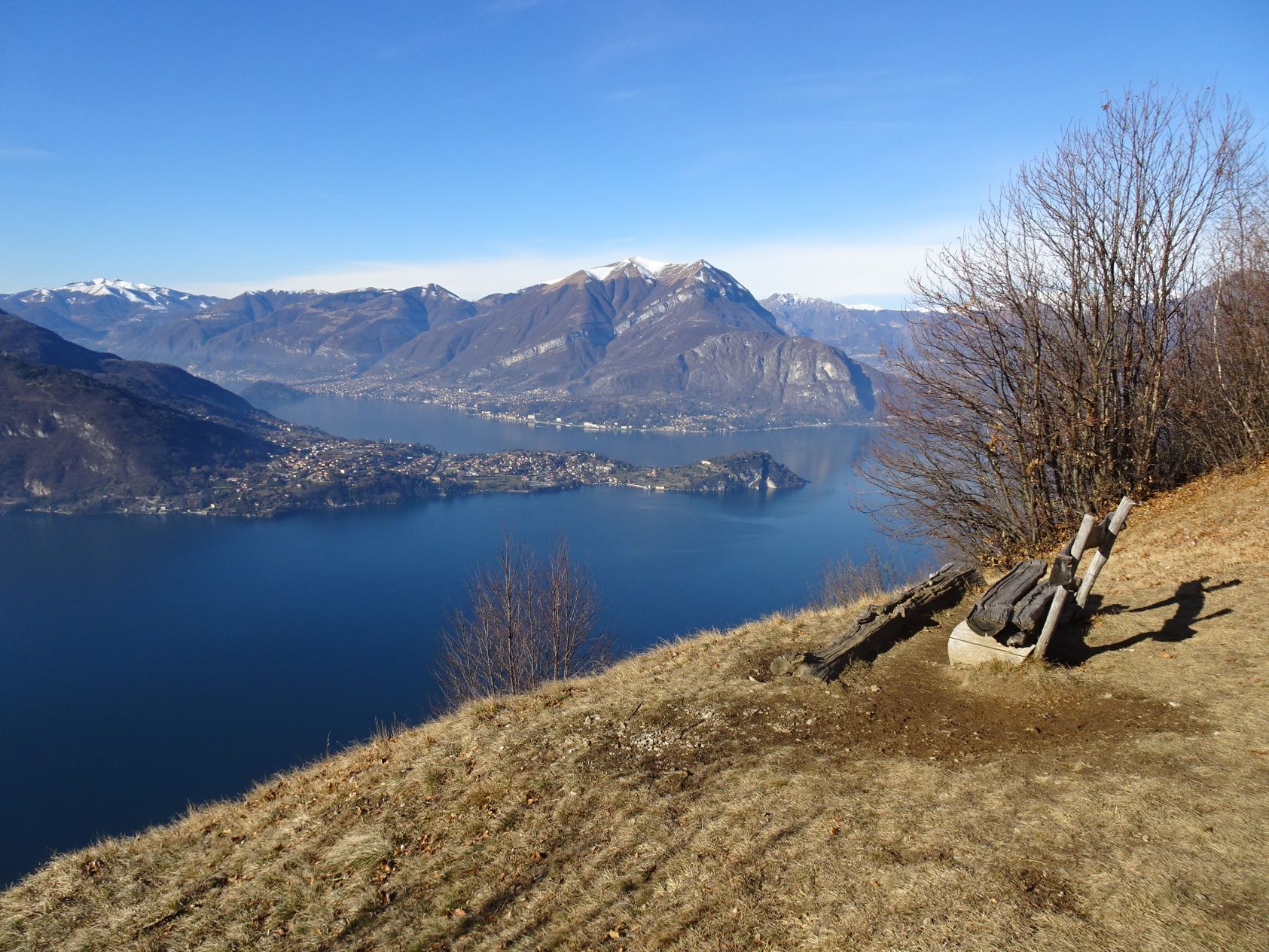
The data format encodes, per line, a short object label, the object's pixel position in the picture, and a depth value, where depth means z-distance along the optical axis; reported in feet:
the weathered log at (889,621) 28.91
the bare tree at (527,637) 76.59
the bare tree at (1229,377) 48.42
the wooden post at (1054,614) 26.37
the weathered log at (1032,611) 26.66
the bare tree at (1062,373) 45.37
